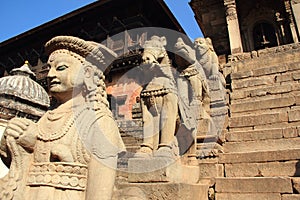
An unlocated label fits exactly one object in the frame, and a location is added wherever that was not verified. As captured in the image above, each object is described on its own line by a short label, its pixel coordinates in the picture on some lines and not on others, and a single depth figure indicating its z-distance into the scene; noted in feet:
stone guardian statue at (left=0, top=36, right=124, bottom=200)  6.43
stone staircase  11.62
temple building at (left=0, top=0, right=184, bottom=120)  54.90
